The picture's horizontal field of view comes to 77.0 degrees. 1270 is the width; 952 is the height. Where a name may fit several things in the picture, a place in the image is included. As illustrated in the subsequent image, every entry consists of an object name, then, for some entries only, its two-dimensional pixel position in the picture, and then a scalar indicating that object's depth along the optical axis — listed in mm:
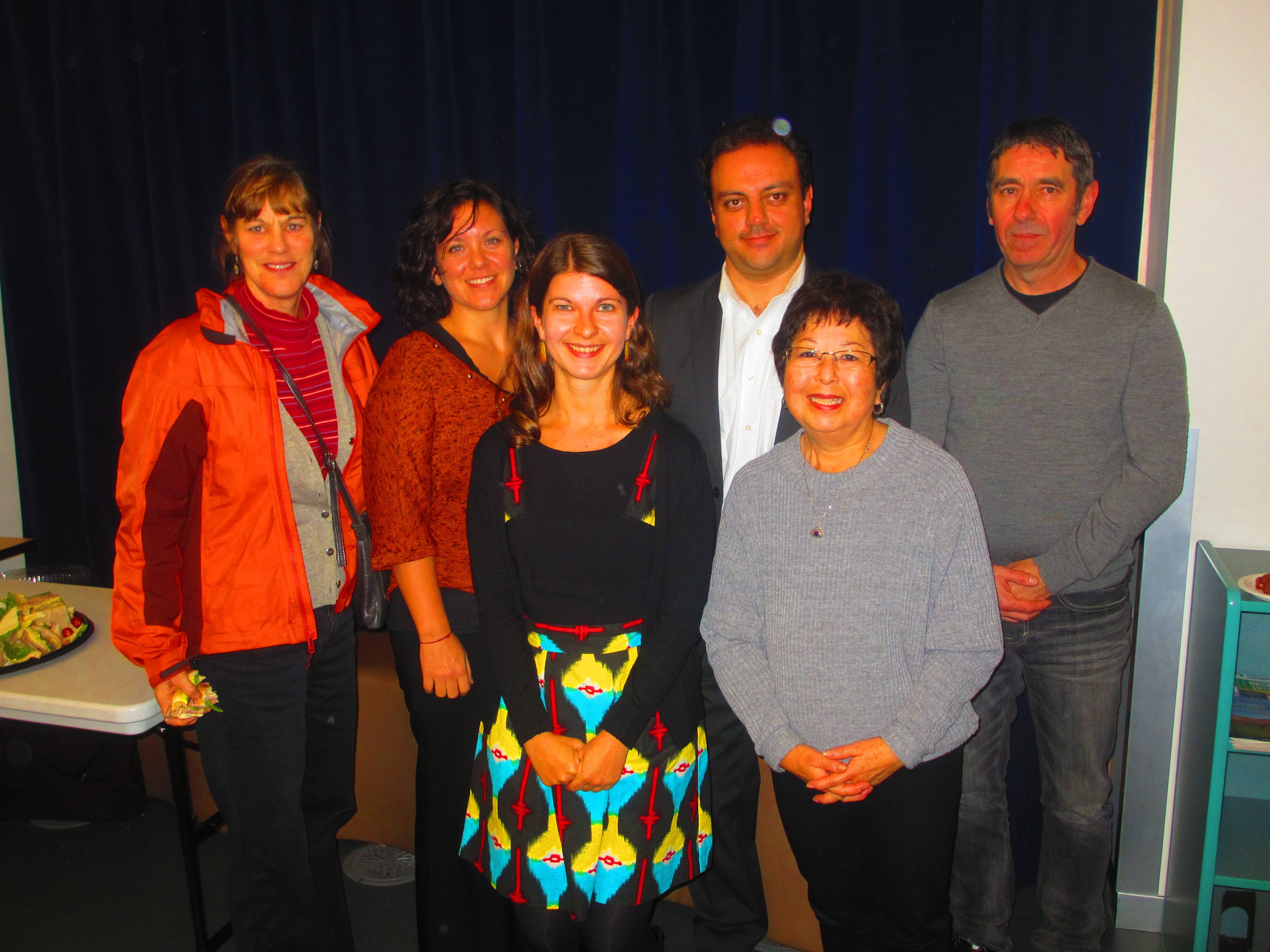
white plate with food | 1652
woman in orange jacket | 1539
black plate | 1822
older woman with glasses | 1337
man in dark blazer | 1771
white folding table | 1684
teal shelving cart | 1672
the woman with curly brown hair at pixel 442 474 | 1601
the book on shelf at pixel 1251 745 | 1663
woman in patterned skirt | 1392
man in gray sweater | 1665
